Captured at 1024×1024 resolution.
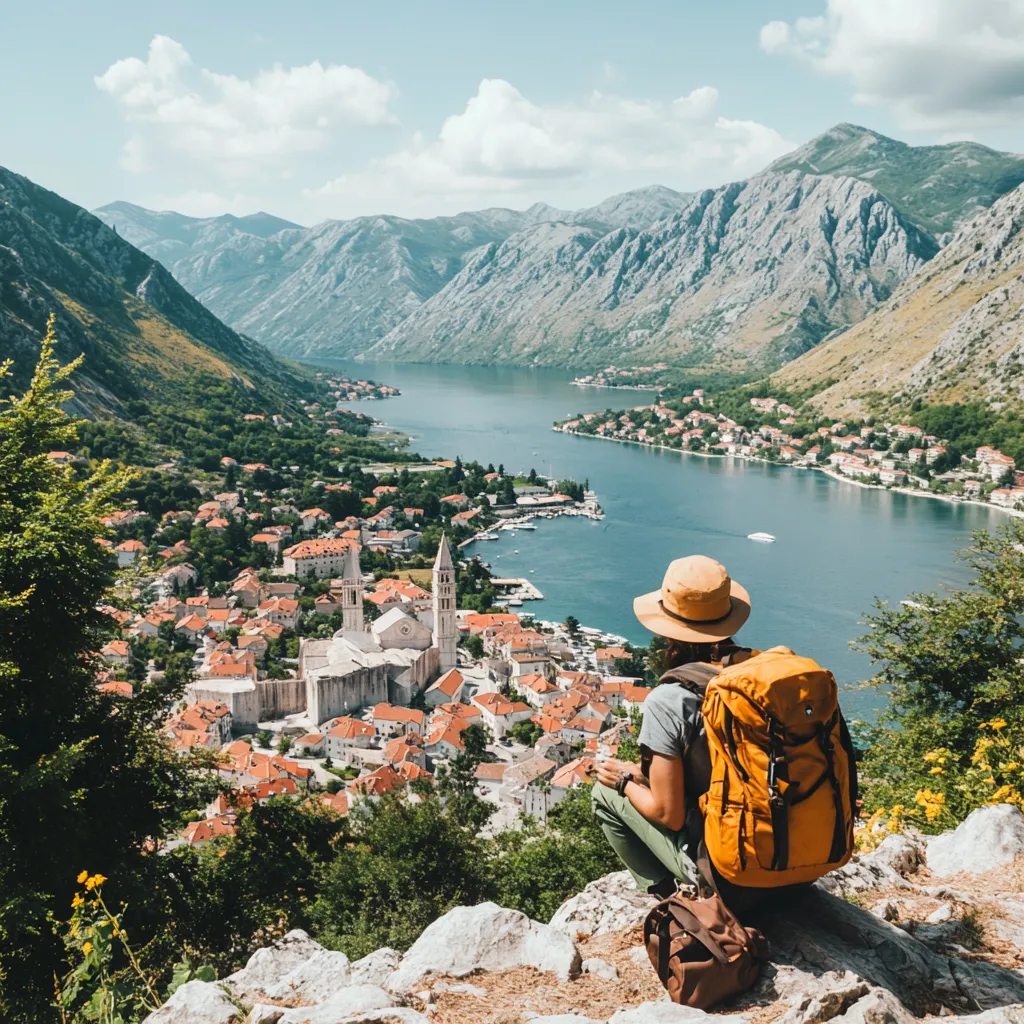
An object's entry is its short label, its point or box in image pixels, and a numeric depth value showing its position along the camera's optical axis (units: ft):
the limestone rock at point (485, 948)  10.56
